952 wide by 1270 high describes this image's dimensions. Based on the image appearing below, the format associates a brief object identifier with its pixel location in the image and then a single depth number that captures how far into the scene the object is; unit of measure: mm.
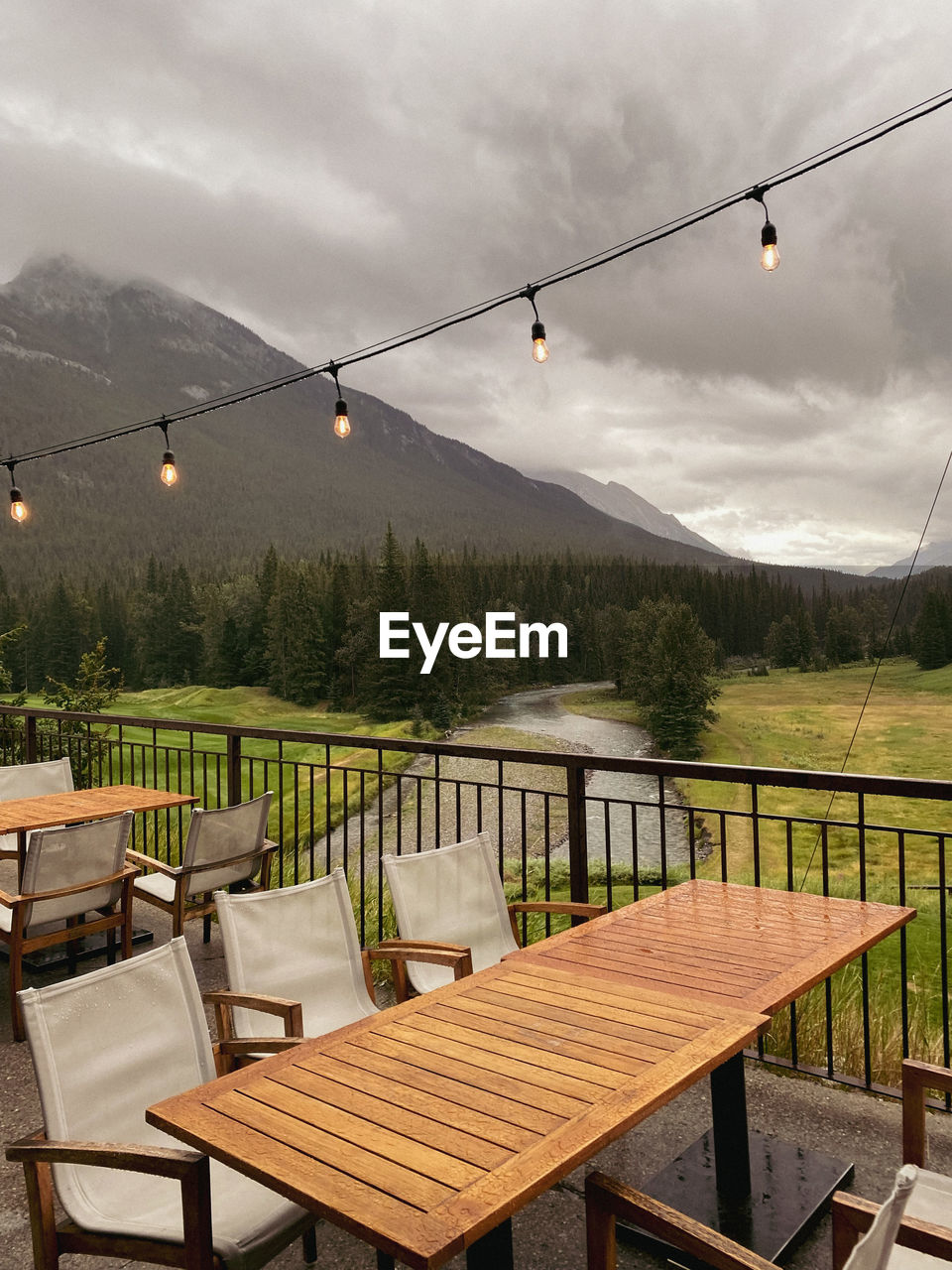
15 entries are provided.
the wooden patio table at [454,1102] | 1204
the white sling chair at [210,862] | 3807
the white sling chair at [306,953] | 2404
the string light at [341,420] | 5787
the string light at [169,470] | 6538
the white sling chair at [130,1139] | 1500
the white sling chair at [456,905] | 2789
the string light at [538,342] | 4816
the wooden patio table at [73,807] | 3953
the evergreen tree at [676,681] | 44750
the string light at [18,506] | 7672
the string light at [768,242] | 4083
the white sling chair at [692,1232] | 1237
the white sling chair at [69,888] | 3363
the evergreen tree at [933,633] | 39031
